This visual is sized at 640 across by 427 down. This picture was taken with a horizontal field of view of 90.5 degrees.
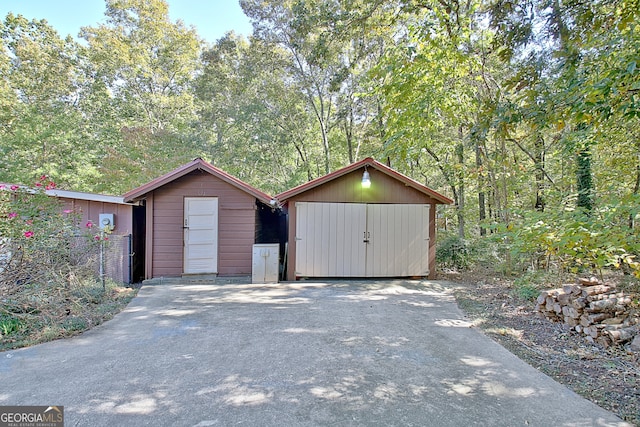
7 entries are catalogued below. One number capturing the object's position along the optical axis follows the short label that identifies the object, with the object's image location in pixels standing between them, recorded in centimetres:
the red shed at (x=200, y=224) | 728
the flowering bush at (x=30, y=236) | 382
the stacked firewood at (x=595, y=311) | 363
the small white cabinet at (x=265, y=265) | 712
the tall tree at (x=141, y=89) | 1371
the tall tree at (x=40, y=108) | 1241
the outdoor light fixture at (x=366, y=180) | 703
